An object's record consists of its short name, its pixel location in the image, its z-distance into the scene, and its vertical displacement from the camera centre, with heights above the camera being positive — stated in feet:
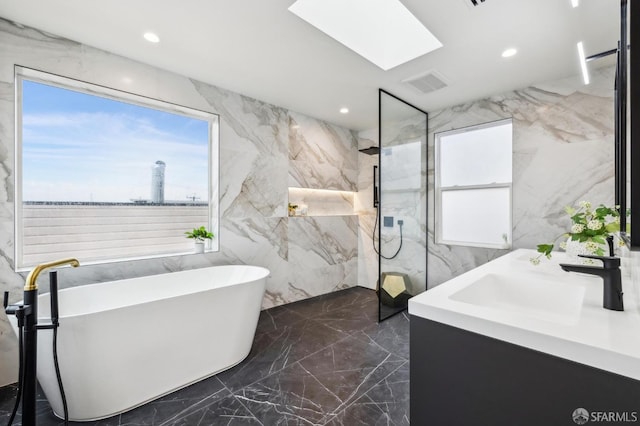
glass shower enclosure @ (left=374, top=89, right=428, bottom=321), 9.86 +0.33
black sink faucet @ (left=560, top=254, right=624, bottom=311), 3.04 -0.73
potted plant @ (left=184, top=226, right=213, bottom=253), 9.23 -0.78
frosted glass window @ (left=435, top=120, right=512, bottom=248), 10.17 +1.07
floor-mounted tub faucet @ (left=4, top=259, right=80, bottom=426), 4.08 -2.04
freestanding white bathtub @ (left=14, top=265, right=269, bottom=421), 5.16 -2.70
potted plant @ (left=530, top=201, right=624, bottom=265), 4.33 -0.30
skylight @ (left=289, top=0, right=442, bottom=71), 6.32 +4.60
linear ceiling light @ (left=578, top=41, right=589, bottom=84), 4.77 +2.78
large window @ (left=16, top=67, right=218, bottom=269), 7.06 +1.18
